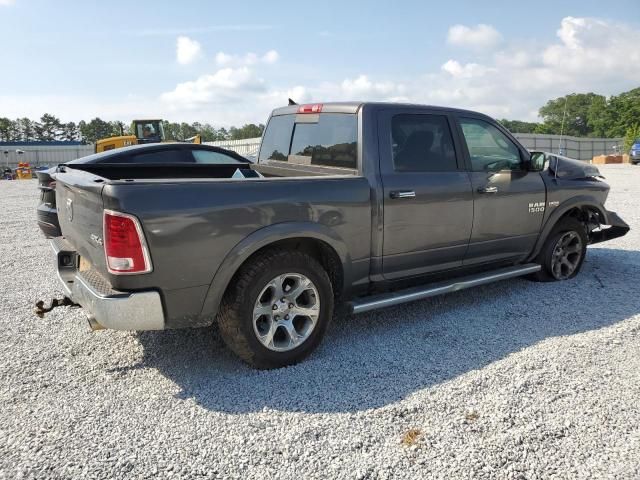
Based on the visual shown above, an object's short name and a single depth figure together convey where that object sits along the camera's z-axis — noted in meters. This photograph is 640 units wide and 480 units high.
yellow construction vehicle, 22.34
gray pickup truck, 2.91
